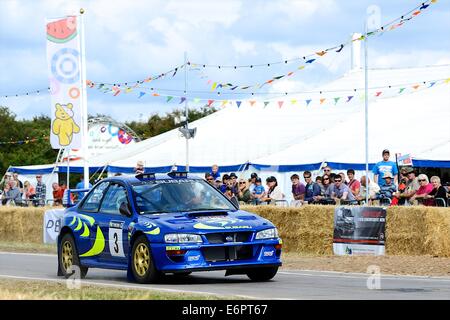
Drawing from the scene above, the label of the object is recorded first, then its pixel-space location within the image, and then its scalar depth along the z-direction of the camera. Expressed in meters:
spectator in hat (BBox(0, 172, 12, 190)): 41.48
